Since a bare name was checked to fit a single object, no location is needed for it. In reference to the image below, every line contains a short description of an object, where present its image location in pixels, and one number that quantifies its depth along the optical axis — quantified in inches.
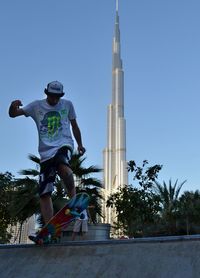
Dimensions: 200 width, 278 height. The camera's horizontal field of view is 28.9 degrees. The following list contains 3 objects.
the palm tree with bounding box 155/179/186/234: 1059.9
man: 161.0
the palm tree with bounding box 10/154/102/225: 501.0
